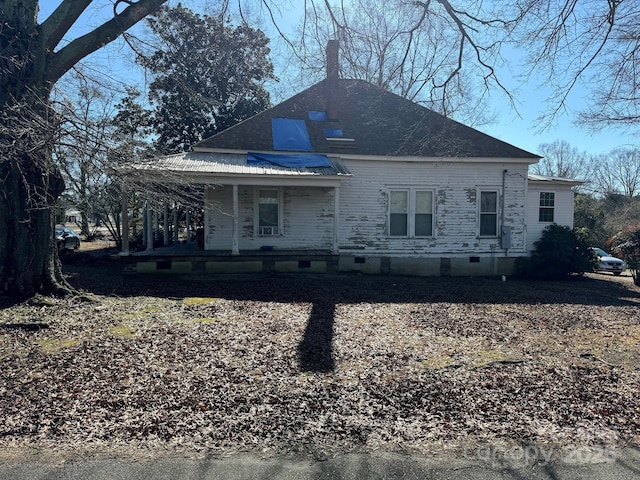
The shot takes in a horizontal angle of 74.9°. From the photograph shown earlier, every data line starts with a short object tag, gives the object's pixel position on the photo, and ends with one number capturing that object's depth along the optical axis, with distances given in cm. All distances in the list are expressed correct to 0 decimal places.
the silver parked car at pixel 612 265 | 1944
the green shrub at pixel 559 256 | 1391
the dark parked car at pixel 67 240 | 1896
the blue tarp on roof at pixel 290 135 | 1357
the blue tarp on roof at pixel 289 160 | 1248
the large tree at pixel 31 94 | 689
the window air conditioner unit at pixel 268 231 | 1322
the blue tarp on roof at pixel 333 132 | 1423
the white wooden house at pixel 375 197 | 1295
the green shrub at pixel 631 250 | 1416
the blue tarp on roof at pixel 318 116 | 1499
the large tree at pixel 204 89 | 2370
